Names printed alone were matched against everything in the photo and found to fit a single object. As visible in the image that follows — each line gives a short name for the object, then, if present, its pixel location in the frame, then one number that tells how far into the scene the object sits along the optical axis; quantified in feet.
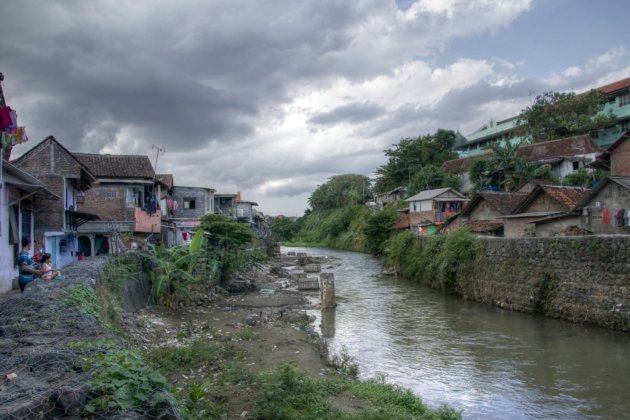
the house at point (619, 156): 81.20
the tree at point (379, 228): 167.63
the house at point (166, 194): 119.34
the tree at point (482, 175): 160.76
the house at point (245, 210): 196.21
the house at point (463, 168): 181.37
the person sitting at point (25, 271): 37.96
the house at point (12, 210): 42.42
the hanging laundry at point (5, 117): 36.40
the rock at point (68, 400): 12.60
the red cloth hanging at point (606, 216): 71.77
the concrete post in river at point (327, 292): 68.59
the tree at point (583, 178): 125.09
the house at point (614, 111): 151.12
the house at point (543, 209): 83.66
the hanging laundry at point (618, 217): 69.00
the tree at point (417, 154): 223.30
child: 39.38
